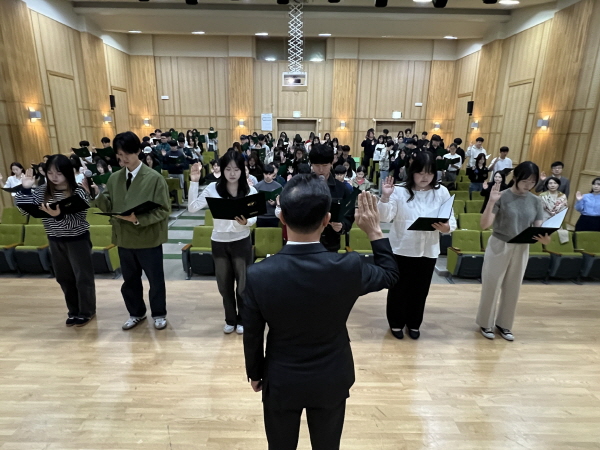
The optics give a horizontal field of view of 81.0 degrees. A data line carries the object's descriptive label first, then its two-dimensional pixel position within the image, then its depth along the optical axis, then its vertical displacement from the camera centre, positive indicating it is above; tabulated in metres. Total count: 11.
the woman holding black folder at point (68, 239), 2.95 -0.97
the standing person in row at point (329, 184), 2.89 -0.47
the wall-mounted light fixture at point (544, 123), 9.05 +0.34
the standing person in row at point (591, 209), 5.28 -1.04
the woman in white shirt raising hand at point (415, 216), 2.79 -0.65
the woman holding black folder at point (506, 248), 2.90 -0.95
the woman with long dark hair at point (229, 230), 2.91 -0.83
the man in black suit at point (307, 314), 1.13 -0.59
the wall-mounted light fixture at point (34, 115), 8.85 +0.26
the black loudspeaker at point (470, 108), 13.22 +0.99
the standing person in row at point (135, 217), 2.91 -0.73
